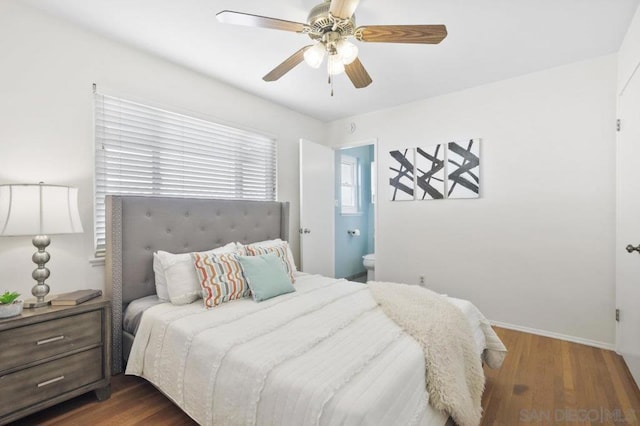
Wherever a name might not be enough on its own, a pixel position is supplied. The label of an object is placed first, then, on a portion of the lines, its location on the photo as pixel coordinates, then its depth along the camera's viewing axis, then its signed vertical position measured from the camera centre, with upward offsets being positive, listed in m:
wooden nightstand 1.52 -0.80
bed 1.12 -0.64
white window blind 2.28 +0.51
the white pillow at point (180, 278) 2.05 -0.47
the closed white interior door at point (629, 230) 1.97 -0.14
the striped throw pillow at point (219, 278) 2.02 -0.47
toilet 4.48 -0.81
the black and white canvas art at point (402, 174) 3.62 +0.45
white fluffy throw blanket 1.33 -0.70
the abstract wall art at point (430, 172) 3.38 +0.45
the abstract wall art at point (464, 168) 3.15 +0.46
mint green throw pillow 2.14 -0.48
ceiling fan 1.51 +0.98
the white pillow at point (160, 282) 2.14 -0.50
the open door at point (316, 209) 3.66 +0.03
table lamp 1.63 -0.02
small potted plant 1.53 -0.48
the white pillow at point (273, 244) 2.76 -0.31
